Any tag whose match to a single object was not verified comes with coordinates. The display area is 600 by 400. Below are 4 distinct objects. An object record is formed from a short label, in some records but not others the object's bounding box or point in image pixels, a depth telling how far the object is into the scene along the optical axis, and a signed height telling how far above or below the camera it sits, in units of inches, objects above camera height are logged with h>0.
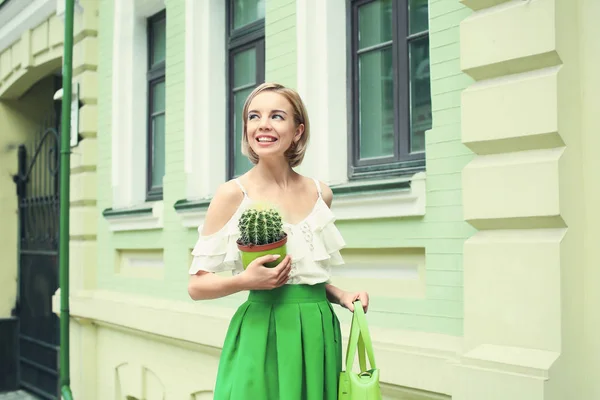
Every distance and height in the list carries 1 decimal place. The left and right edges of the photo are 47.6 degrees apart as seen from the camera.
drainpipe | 252.5 +4.6
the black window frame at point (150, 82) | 247.1 +52.9
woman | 88.0 -8.2
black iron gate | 305.1 -17.9
